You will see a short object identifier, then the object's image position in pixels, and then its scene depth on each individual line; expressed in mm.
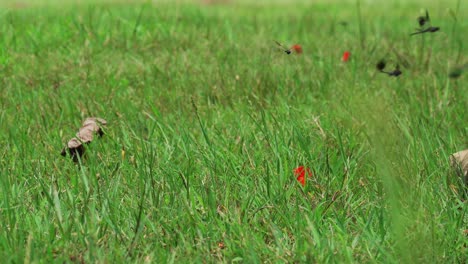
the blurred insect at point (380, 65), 4024
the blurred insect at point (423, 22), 4709
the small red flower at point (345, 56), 8008
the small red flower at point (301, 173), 4359
